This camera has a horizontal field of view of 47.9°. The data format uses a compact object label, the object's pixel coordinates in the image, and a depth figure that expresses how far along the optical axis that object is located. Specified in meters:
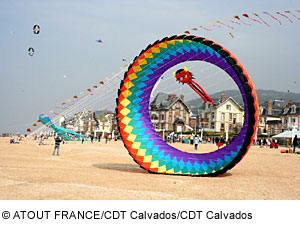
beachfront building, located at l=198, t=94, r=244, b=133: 74.00
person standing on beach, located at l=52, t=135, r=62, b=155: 21.47
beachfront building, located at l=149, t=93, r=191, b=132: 78.94
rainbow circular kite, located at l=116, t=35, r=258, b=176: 11.56
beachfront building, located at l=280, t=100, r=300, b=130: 70.62
